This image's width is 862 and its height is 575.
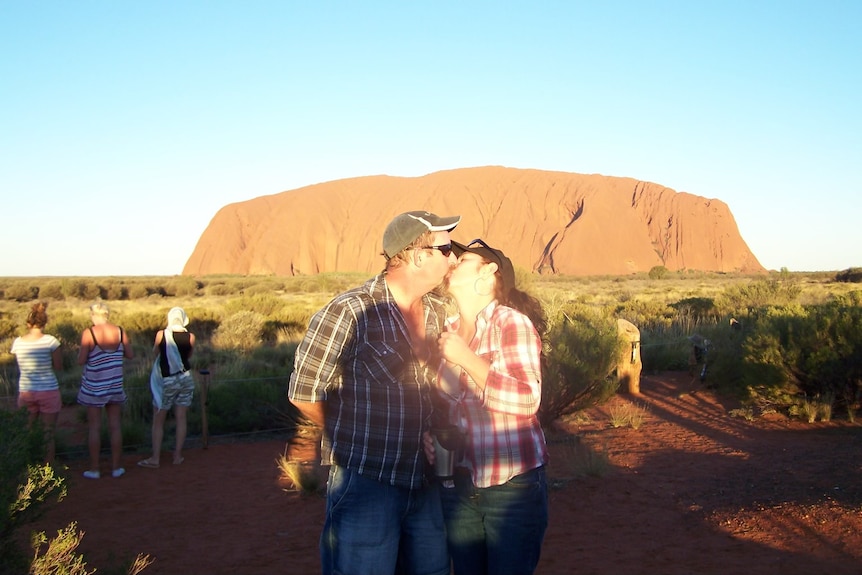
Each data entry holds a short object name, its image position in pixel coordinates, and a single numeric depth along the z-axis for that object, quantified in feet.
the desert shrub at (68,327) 51.34
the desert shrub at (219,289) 137.47
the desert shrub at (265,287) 129.65
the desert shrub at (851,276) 133.30
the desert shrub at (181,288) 136.77
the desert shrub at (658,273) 201.67
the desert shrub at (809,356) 28.14
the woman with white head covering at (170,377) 24.45
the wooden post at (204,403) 27.09
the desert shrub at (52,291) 120.16
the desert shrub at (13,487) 10.10
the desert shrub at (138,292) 124.38
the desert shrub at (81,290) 121.29
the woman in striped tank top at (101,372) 22.65
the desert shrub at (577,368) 28.32
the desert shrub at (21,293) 116.98
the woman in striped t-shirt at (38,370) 22.06
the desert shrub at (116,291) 121.39
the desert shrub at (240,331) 51.98
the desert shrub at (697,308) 62.49
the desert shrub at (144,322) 54.54
